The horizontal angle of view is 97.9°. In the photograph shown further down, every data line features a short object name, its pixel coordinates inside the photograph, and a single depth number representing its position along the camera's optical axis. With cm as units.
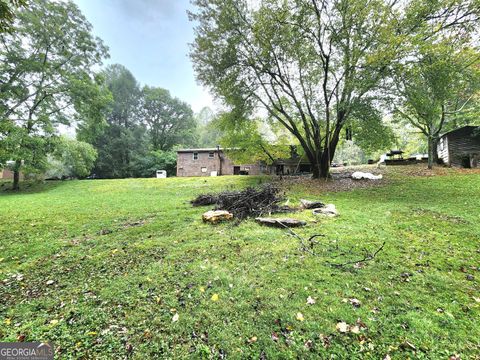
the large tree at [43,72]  1477
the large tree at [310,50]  942
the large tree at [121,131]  2986
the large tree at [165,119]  3550
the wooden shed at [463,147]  1488
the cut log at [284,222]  536
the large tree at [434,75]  909
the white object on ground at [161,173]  2604
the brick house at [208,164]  2723
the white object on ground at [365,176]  1279
